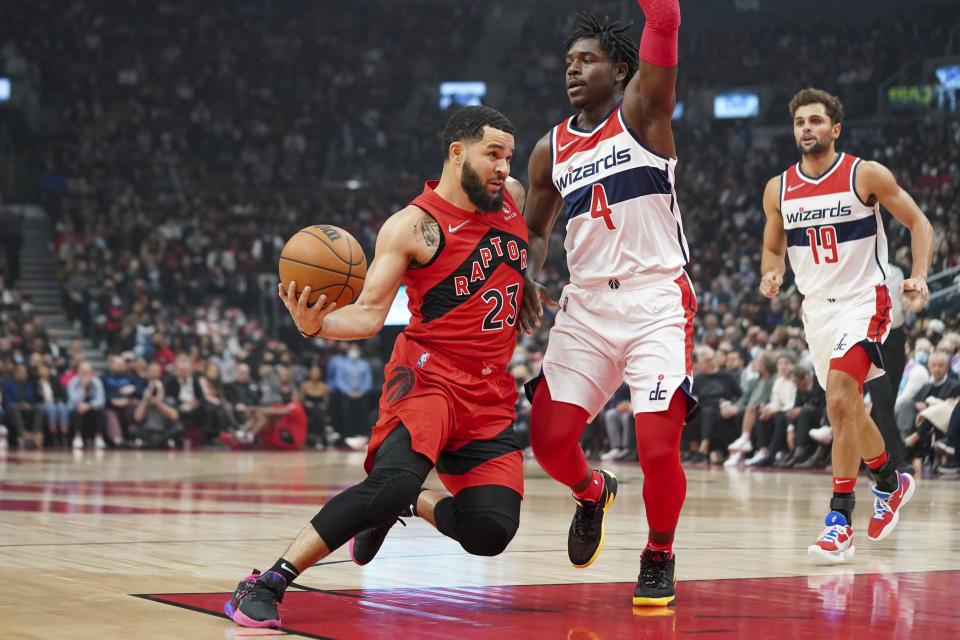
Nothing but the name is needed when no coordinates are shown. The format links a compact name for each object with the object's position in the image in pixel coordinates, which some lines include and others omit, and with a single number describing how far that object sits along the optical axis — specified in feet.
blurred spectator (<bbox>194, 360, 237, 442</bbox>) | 60.39
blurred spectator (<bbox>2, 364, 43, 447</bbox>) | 58.08
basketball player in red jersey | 14.17
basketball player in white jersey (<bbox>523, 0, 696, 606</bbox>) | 15.11
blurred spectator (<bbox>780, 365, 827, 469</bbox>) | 42.06
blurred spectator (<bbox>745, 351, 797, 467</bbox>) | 43.84
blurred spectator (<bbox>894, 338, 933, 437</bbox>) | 38.99
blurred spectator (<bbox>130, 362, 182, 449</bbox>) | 58.65
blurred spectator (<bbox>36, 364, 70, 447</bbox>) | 58.65
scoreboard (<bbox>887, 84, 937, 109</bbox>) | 78.38
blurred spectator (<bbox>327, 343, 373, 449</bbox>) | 61.87
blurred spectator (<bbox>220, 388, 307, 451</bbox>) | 58.90
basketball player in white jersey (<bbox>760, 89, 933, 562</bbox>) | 20.17
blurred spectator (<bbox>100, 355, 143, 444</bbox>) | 58.95
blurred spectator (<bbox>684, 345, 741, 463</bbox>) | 46.91
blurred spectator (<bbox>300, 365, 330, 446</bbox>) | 61.77
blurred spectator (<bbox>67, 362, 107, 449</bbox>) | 58.18
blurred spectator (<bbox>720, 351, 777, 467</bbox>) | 44.86
